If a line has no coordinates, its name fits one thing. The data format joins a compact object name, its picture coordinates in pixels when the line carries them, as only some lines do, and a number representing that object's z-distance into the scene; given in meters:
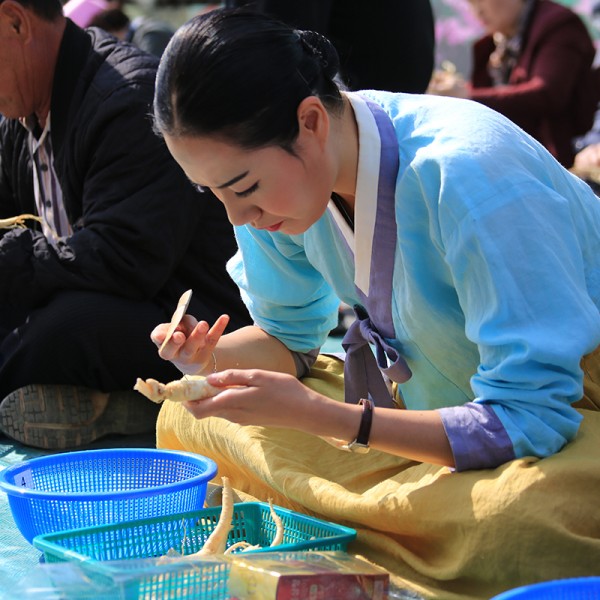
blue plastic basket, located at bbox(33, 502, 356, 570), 2.83
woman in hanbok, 2.80
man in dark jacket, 3.61
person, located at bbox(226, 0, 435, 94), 4.10
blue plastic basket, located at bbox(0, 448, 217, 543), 2.92
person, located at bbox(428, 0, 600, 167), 5.99
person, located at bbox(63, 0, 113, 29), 6.64
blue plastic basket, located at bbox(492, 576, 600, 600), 2.58
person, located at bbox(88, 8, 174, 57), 6.35
